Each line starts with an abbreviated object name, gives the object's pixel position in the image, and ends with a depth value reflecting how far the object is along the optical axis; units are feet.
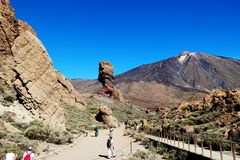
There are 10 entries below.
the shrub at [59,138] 55.39
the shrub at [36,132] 52.64
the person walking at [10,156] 29.74
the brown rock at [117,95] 211.50
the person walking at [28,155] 31.24
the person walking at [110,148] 46.76
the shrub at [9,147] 38.45
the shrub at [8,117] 55.00
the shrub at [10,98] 60.31
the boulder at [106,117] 118.91
